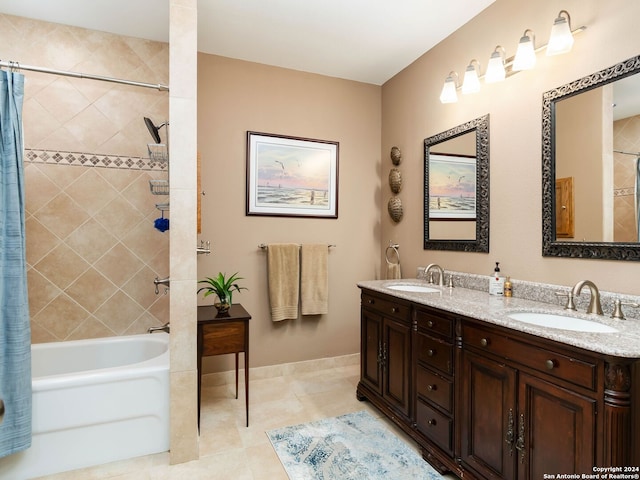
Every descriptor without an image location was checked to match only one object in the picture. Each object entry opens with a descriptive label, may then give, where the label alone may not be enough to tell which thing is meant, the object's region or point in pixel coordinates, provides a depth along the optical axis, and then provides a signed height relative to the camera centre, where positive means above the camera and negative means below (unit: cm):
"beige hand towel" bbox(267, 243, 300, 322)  296 -36
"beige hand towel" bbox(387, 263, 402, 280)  302 -31
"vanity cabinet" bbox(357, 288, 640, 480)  110 -67
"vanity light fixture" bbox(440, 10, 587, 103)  169 +101
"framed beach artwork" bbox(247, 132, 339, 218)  297 +55
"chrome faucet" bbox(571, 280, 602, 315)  152 -26
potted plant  235 -38
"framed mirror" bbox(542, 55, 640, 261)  153 +35
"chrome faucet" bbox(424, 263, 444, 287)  250 -27
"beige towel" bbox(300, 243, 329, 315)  308 -38
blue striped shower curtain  172 -24
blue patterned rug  179 -123
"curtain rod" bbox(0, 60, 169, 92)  182 +92
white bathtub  179 -100
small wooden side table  219 -64
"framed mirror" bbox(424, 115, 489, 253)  227 +35
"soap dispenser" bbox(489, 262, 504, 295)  204 -28
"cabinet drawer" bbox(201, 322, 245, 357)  219 -66
